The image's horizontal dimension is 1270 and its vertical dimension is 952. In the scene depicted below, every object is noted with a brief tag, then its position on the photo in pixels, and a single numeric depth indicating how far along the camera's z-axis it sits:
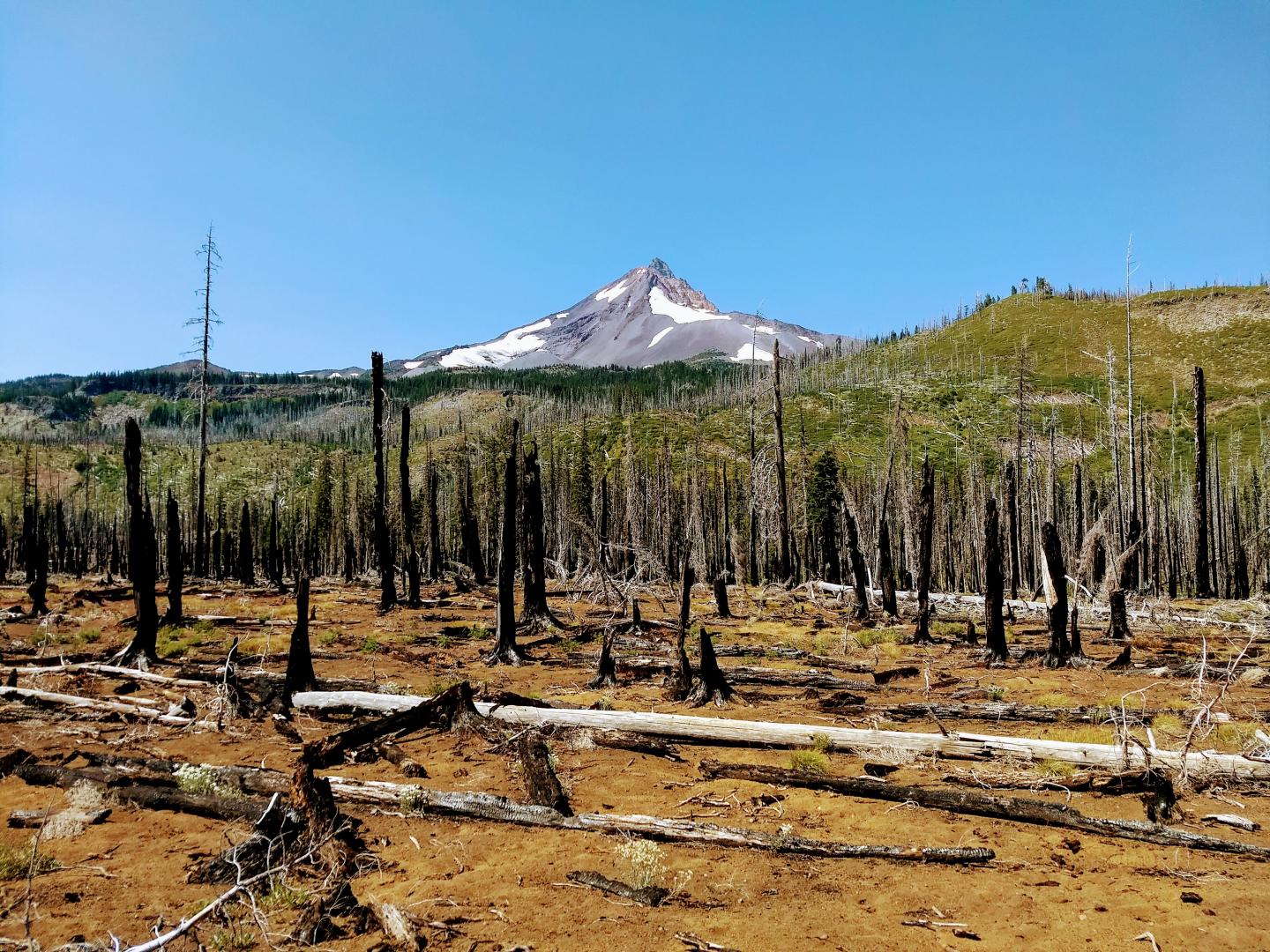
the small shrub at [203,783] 7.66
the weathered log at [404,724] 8.52
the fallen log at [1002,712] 11.05
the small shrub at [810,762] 8.80
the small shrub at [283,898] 5.64
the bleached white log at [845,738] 8.45
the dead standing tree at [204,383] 29.34
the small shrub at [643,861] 6.08
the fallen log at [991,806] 6.79
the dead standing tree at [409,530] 28.72
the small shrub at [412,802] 7.63
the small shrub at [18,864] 6.05
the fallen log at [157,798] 7.23
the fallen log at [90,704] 10.79
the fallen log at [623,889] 5.77
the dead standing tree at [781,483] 26.41
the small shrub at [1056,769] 8.62
